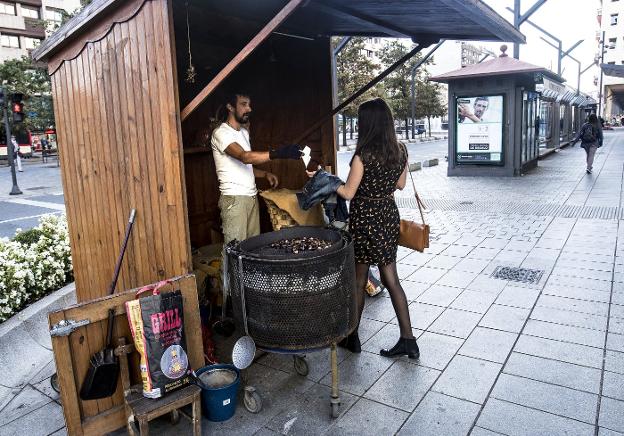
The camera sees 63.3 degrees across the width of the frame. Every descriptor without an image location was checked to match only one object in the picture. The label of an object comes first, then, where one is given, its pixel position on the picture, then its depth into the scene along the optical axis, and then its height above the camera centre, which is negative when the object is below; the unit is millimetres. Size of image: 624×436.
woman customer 3748 -491
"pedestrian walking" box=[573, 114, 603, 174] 14539 -200
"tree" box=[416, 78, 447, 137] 42625 +3196
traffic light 15617 +1444
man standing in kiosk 4156 -232
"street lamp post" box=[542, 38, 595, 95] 35906 +4594
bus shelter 14008 +530
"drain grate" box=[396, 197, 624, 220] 8992 -1443
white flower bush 4660 -1097
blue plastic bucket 3162 -1551
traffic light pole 16672 -516
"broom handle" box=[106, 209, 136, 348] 3520 -676
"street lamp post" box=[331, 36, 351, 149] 5712 +644
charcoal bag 2879 -1095
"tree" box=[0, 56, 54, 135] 32531 +4637
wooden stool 2812 -1434
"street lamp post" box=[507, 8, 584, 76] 26847 +4242
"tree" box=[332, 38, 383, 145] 32719 +4621
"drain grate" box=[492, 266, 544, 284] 5652 -1607
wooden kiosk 3244 +368
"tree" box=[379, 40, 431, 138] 39844 +4312
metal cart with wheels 2973 -941
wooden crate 2834 -1137
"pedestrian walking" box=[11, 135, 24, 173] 25159 -97
